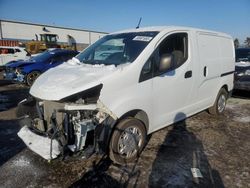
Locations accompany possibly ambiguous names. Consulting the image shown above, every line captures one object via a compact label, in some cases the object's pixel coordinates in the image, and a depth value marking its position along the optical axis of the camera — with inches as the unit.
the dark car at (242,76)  308.0
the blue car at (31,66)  416.5
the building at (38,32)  1497.4
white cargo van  121.6
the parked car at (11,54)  661.3
